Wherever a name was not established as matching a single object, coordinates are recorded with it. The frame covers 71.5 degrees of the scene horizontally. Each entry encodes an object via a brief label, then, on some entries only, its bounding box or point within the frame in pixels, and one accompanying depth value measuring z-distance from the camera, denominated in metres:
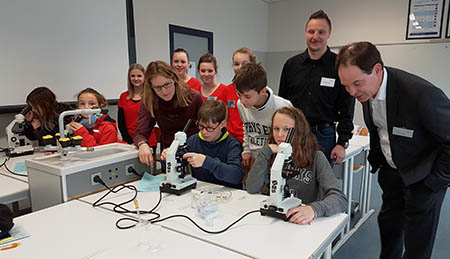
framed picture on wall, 4.61
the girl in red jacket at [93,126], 2.04
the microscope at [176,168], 1.53
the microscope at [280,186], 1.23
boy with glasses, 1.71
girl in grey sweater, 1.52
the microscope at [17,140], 2.25
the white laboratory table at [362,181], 2.55
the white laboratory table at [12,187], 1.57
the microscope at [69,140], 1.58
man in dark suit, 1.40
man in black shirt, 2.07
